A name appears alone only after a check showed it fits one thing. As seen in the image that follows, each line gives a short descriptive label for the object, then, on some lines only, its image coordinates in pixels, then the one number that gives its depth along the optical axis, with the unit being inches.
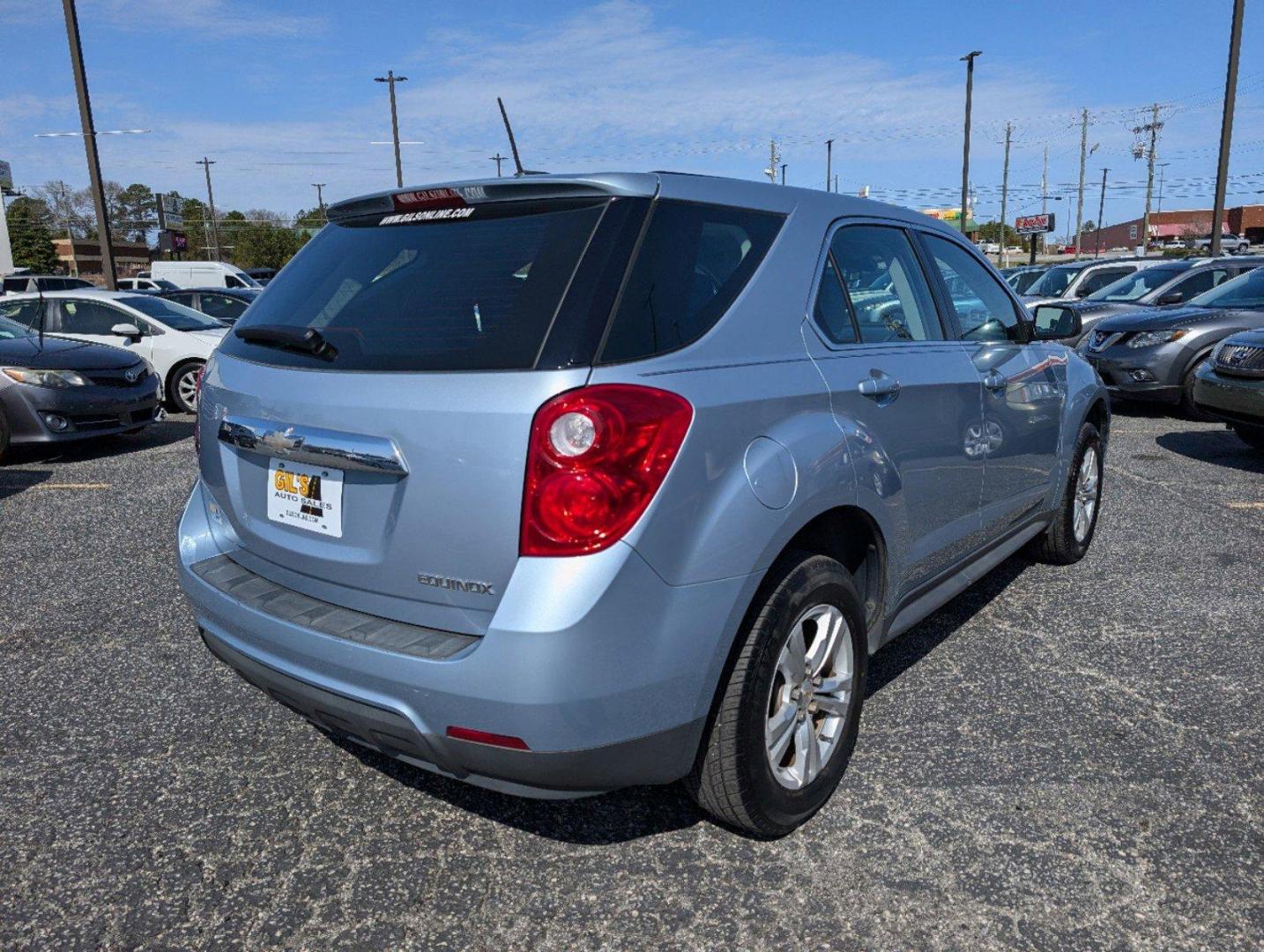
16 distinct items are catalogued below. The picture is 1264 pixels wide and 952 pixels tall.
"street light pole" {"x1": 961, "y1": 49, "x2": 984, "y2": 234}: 1407.5
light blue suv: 78.4
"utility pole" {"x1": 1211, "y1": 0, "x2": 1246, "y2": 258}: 887.7
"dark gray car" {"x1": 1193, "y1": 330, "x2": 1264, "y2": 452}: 280.8
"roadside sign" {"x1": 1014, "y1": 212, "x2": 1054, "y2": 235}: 2307.0
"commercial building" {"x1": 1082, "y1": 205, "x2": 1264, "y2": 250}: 3646.7
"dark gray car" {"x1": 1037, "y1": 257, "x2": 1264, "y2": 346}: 474.6
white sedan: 452.4
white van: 1282.0
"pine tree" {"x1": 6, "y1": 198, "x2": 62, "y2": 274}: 3184.1
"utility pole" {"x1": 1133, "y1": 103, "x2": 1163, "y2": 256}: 3031.5
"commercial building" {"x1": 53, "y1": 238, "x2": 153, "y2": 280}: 3870.6
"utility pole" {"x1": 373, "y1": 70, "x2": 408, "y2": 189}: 1738.4
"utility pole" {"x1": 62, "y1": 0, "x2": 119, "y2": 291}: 823.1
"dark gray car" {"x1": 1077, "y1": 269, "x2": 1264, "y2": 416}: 372.8
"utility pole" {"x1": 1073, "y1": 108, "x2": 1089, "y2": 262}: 3176.7
